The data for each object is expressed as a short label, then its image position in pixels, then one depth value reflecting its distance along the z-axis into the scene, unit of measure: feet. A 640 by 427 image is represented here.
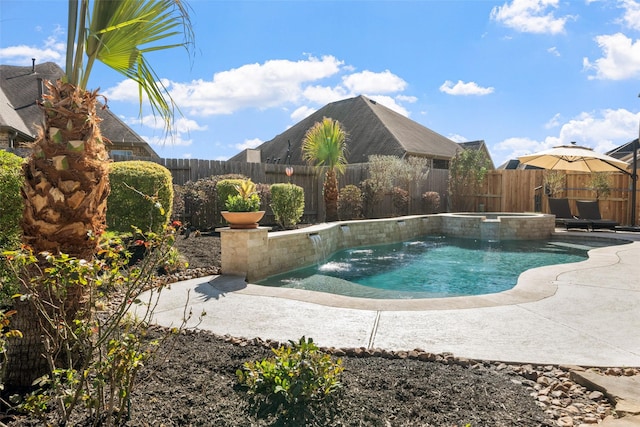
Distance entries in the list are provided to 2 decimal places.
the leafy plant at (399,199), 52.65
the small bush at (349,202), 47.19
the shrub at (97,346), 5.97
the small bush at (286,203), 34.10
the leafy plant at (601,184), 50.96
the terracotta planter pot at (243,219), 20.53
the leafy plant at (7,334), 5.42
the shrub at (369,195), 50.14
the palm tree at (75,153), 7.72
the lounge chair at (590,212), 45.92
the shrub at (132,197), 23.47
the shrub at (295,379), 7.16
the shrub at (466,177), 60.03
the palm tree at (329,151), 43.57
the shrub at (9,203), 12.14
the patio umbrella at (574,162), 43.27
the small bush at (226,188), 33.91
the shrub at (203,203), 34.30
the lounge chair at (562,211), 47.76
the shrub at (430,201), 57.72
